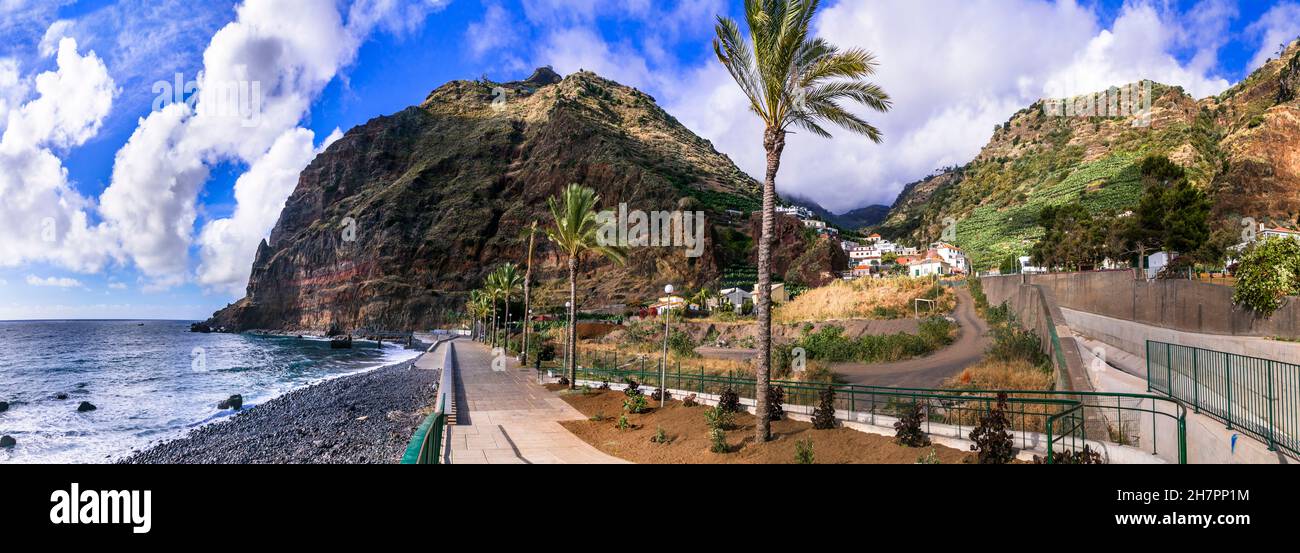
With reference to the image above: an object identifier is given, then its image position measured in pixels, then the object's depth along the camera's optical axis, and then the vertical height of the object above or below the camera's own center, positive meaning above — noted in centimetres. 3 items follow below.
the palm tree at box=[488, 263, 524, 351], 4783 +148
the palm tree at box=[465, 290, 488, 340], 6512 -140
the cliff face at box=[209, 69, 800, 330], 11056 +2062
